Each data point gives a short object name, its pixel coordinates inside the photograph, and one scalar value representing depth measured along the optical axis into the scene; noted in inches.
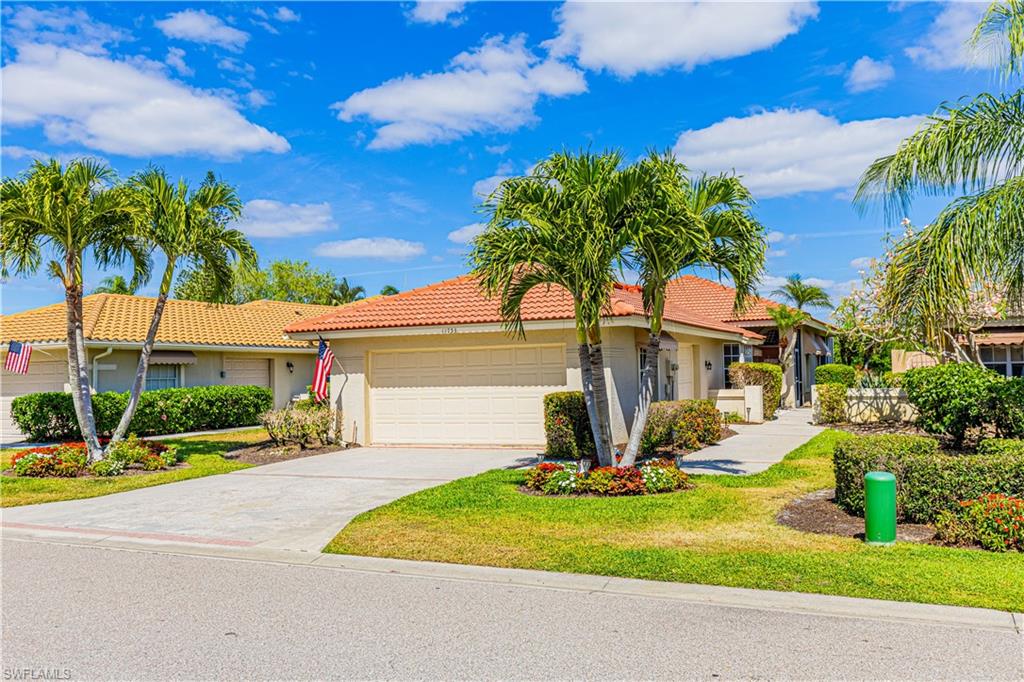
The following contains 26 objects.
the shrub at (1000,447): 361.8
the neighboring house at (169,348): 856.9
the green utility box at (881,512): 290.8
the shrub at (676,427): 597.3
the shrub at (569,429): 570.9
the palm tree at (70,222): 537.0
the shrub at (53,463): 543.8
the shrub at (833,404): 820.0
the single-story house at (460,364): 634.2
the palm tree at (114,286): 1481.3
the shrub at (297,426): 673.6
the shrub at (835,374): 1081.4
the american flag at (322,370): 689.0
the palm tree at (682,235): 400.8
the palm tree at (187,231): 566.9
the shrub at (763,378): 918.4
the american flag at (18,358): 738.8
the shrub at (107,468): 544.7
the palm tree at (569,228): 396.2
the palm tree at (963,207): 380.2
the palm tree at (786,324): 1035.9
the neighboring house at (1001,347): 990.4
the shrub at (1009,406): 518.3
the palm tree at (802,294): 1204.5
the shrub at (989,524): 279.1
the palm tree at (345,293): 2105.1
